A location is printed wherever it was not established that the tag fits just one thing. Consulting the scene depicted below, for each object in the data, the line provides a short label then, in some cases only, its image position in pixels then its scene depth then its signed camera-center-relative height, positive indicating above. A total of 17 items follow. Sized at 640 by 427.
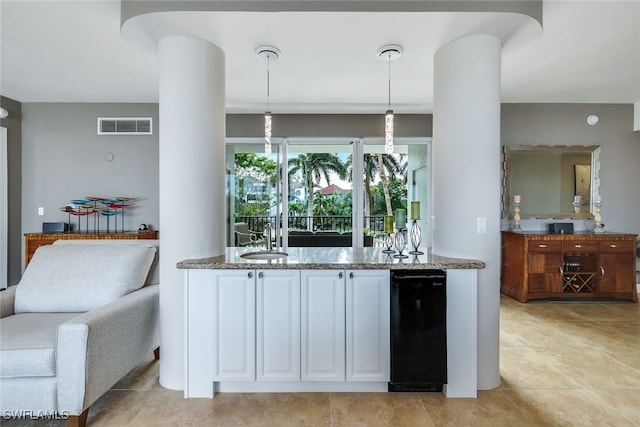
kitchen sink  2.54 -0.35
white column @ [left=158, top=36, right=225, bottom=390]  2.36 +0.25
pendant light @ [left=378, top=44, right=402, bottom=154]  2.61 +1.27
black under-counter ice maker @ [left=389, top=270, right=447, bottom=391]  2.16 -0.77
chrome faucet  2.83 -0.23
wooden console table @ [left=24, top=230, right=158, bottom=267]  4.16 -0.35
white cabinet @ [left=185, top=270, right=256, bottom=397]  2.21 -0.81
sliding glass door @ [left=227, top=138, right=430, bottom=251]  5.09 +0.42
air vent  4.76 +1.21
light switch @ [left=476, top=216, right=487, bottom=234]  2.35 -0.10
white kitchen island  2.21 -0.82
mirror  4.84 +0.47
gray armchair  1.74 -0.71
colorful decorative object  4.61 +0.02
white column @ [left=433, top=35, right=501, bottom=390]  2.34 +0.30
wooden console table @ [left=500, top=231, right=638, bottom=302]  4.23 -0.72
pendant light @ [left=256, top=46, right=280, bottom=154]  2.64 +1.28
